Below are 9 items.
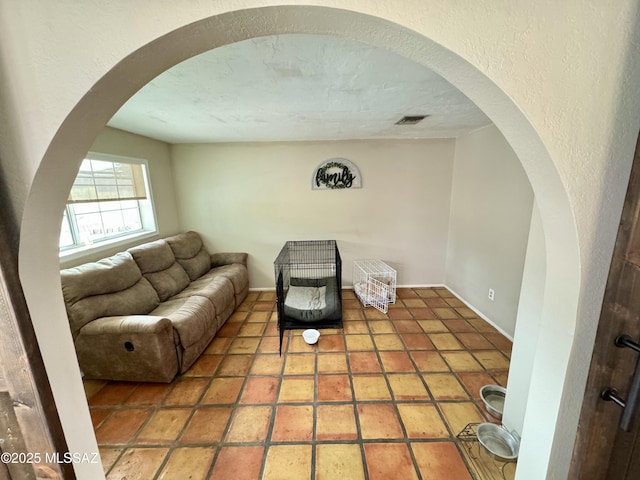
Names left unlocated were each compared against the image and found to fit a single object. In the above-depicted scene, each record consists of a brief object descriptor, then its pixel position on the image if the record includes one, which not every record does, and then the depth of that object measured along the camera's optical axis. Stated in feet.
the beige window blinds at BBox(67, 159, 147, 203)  7.09
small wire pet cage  10.05
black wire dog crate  8.45
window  6.93
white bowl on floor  7.61
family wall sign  10.90
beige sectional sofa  5.71
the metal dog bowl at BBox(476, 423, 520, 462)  4.25
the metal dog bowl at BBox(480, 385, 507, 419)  5.28
